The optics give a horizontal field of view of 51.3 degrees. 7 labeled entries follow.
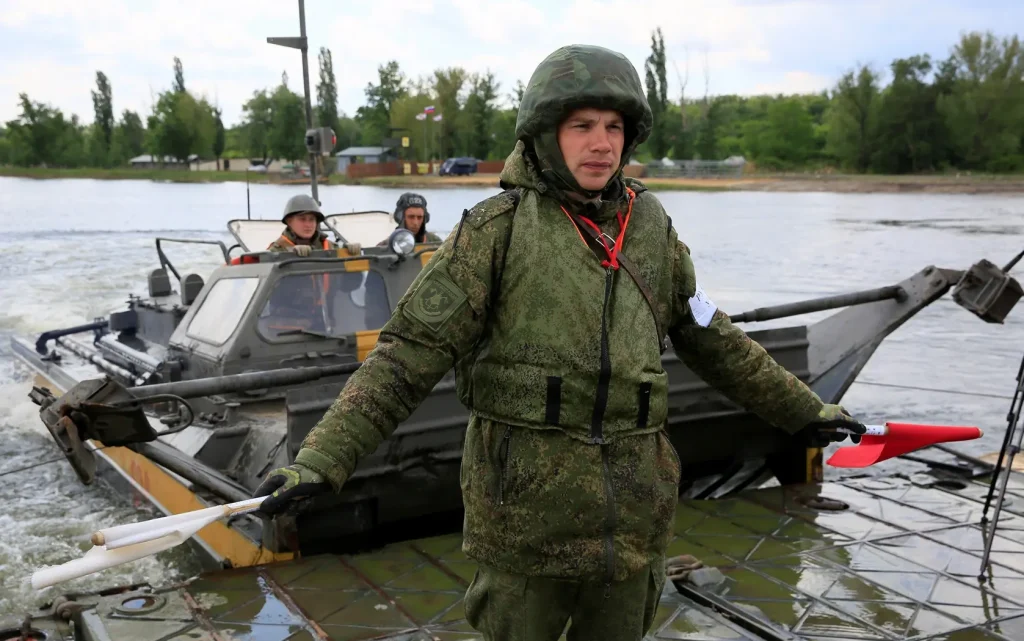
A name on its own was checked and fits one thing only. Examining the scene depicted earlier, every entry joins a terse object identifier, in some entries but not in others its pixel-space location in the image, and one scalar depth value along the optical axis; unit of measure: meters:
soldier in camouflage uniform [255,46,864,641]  2.42
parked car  65.81
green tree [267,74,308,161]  56.34
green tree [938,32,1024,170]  63.78
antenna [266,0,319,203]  10.17
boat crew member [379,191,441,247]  8.26
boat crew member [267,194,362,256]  7.97
